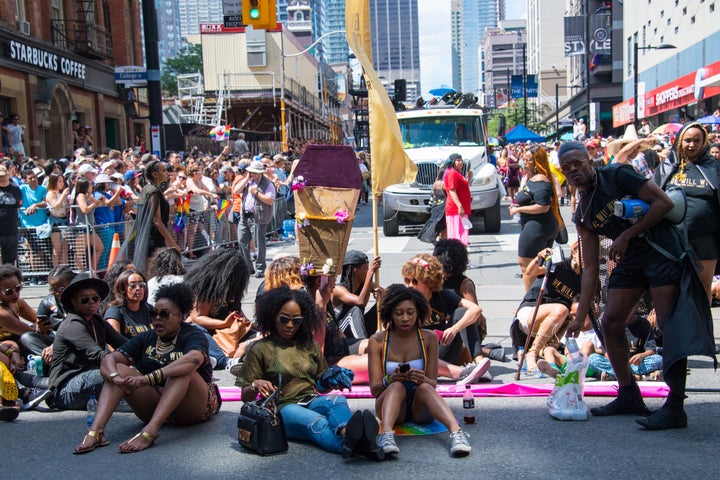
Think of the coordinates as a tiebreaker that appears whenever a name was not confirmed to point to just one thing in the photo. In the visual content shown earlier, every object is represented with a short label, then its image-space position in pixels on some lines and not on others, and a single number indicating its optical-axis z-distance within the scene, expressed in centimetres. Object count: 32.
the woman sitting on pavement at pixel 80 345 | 609
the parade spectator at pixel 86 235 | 1245
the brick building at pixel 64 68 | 2252
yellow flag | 765
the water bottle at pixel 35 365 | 675
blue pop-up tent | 4384
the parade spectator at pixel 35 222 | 1262
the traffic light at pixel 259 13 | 1620
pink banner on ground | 626
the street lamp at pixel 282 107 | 3312
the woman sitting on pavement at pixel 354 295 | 747
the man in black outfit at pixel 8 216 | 1166
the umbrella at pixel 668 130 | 2241
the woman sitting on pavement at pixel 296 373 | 522
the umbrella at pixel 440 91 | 2348
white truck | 1811
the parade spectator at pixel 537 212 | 940
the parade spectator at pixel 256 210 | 1338
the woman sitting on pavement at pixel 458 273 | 741
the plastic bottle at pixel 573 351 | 577
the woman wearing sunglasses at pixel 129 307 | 676
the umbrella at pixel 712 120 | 2386
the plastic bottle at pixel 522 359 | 683
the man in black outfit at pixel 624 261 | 532
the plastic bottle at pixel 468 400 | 577
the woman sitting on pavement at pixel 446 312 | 686
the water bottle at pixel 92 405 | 606
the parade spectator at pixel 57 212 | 1259
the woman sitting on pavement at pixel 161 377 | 532
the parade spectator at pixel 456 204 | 1218
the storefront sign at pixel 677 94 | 3366
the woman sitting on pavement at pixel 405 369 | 515
